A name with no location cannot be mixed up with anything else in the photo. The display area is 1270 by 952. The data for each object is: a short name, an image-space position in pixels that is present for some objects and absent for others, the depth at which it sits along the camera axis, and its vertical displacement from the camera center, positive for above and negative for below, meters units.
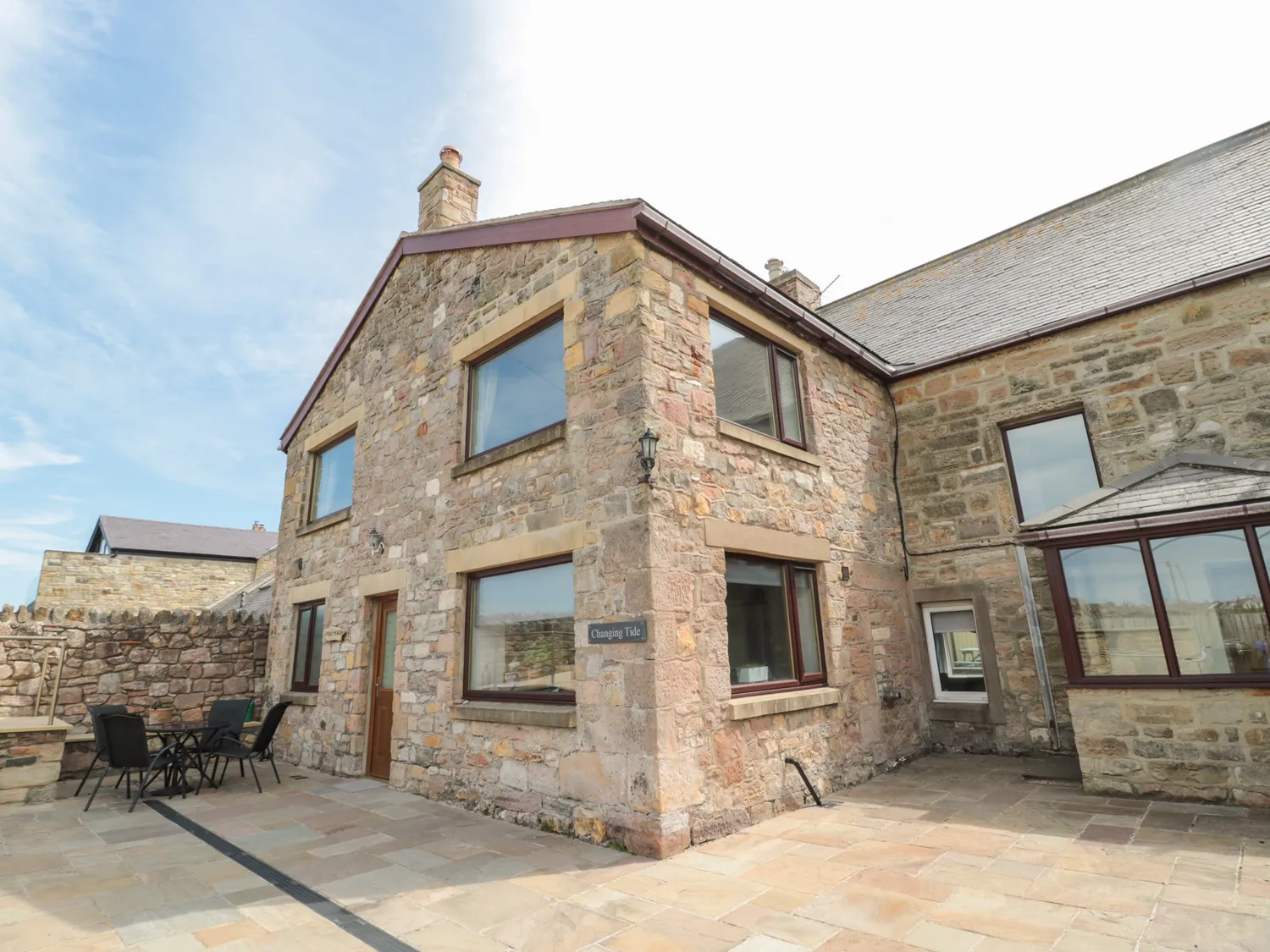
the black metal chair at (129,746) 6.66 -0.77
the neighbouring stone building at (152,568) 19.89 +3.21
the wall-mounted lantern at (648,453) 5.15 +1.51
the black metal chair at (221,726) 7.47 -0.73
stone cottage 5.37 +1.24
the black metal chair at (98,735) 6.88 -0.68
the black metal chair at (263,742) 7.51 -0.89
